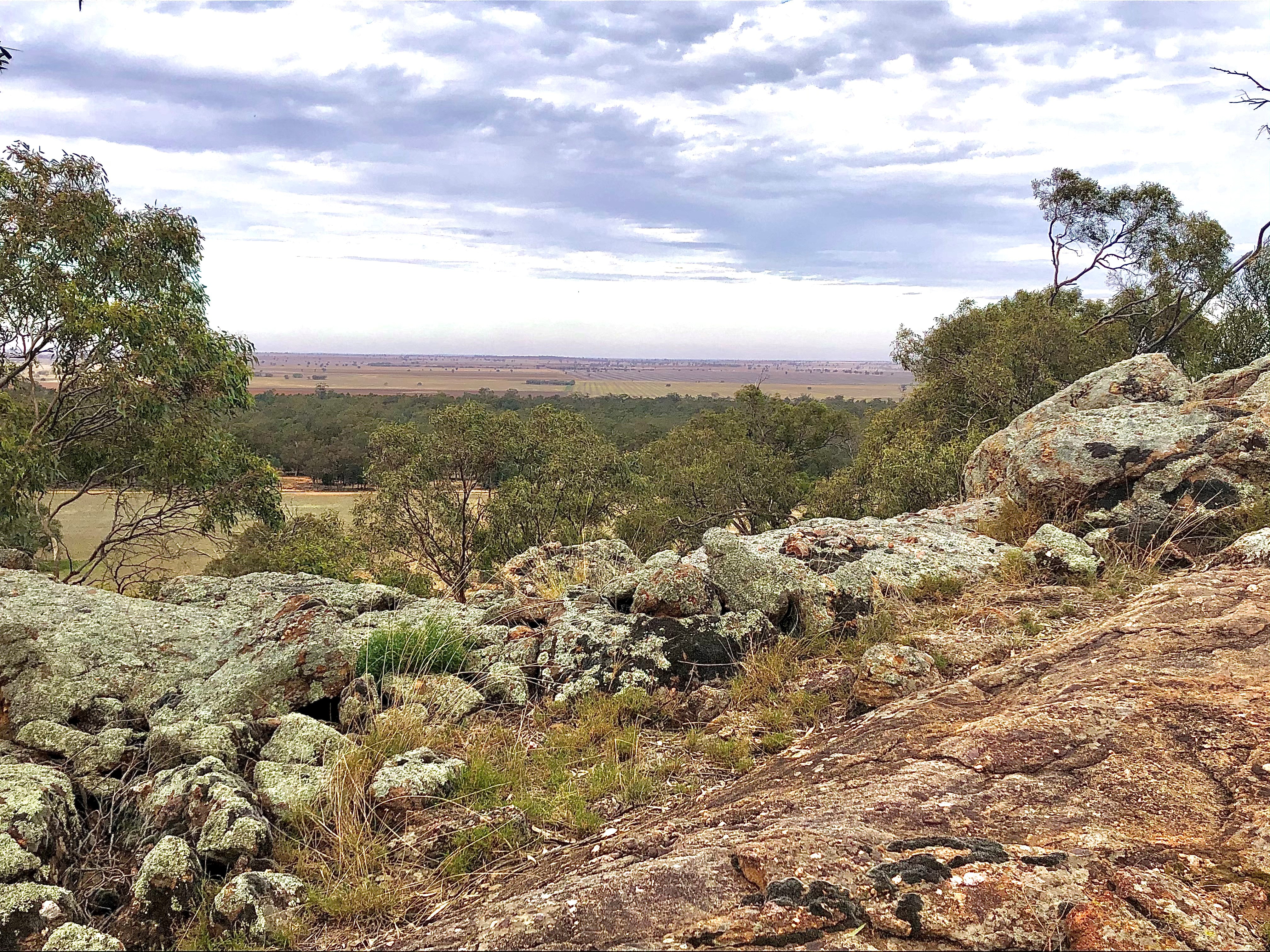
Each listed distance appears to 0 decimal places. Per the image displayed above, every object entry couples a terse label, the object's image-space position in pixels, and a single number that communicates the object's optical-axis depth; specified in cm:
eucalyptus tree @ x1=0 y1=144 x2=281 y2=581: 1040
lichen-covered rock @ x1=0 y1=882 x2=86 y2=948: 286
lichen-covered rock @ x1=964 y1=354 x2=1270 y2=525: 744
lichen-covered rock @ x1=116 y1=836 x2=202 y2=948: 297
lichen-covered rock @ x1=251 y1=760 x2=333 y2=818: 376
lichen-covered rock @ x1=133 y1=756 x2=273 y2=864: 335
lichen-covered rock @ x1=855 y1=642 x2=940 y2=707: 456
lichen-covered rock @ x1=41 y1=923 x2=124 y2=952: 277
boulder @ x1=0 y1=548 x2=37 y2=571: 773
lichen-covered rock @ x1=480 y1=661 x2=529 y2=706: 524
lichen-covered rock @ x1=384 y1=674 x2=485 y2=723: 495
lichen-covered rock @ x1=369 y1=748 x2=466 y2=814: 381
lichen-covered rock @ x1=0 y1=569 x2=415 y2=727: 480
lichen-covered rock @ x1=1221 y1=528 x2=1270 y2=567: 560
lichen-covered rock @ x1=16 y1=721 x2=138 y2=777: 425
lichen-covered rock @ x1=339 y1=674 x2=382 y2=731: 480
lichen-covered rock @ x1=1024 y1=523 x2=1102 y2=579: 634
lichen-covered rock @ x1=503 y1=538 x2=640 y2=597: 815
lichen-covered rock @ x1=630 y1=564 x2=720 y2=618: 607
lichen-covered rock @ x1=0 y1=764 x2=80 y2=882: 315
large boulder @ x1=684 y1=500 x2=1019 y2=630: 604
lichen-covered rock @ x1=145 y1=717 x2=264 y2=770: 411
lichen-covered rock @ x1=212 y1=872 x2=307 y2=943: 295
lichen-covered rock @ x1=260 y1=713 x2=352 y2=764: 421
